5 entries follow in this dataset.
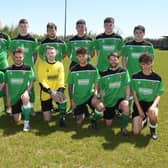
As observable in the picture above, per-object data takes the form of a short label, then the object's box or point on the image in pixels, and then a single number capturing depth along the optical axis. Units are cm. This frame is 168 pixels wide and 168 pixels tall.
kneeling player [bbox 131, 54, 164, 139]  631
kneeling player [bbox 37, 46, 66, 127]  703
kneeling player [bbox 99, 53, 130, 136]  681
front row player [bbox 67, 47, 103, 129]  704
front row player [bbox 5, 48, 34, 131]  693
